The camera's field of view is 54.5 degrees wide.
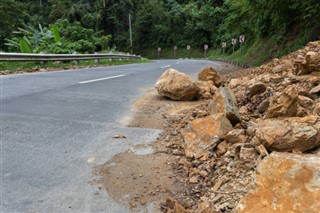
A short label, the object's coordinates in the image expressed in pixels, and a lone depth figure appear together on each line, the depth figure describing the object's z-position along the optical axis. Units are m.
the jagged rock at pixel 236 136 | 3.30
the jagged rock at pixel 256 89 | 4.98
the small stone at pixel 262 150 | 2.77
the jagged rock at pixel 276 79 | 5.34
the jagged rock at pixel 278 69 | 6.67
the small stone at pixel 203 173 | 3.01
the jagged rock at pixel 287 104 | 3.45
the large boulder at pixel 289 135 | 2.75
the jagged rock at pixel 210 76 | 8.02
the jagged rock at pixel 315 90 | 4.22
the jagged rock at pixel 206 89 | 6.55
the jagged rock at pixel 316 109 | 3.55
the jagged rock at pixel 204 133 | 3.47
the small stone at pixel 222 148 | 3.31
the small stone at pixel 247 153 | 2.87
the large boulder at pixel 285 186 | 2.02
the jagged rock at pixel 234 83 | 6.48
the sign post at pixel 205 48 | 56.50
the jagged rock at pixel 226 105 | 3.85
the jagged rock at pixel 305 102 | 3.79
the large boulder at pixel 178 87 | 6.37
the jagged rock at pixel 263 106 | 4.21
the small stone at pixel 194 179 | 2.95
